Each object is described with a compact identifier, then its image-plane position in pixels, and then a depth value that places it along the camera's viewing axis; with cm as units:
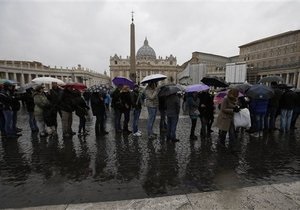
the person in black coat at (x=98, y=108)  709
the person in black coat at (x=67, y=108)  675
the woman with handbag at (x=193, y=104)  629
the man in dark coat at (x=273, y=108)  714
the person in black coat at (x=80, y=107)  690
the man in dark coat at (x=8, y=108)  659
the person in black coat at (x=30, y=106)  743
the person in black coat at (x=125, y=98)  718
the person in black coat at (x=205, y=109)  661
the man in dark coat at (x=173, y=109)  601
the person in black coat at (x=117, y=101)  720
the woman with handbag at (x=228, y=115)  530
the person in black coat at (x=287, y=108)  727
